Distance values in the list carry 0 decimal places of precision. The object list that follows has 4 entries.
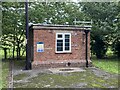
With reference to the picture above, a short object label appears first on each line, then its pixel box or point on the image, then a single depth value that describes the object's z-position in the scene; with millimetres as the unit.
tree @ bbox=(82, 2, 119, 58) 17297
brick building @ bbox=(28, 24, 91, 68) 12867
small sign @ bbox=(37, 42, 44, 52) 12906
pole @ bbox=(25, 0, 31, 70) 12320
